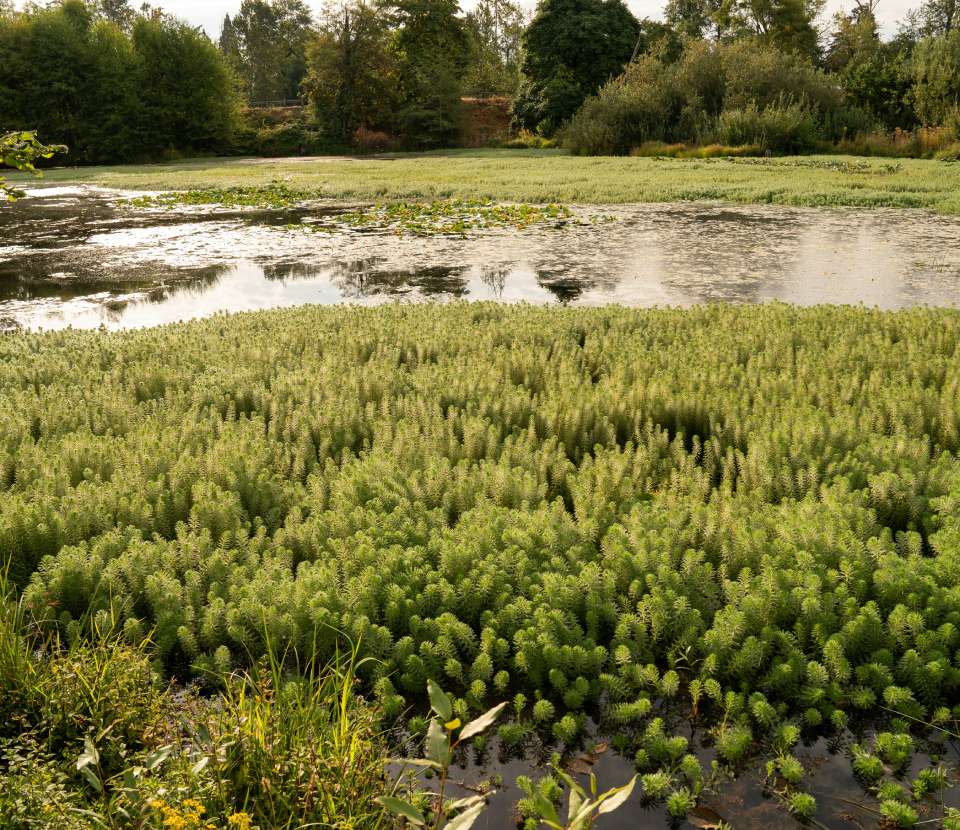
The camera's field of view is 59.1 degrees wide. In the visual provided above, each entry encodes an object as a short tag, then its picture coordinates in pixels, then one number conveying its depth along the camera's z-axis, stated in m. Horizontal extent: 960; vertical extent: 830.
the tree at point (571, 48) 56.62
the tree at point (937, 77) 35.84
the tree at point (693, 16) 82.94
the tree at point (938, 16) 79.31
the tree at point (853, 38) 67.12
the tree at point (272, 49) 90.00
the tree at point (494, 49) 80.06
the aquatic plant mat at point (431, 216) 18.17
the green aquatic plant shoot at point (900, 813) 2.73
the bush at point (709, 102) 37.25
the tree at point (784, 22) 65.31
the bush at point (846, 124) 38.34
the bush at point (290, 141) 58.78
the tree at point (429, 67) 59.00
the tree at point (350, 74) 60.38
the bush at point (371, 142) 59.02
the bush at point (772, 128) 35.78
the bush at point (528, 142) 51.96
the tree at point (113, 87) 55.31
